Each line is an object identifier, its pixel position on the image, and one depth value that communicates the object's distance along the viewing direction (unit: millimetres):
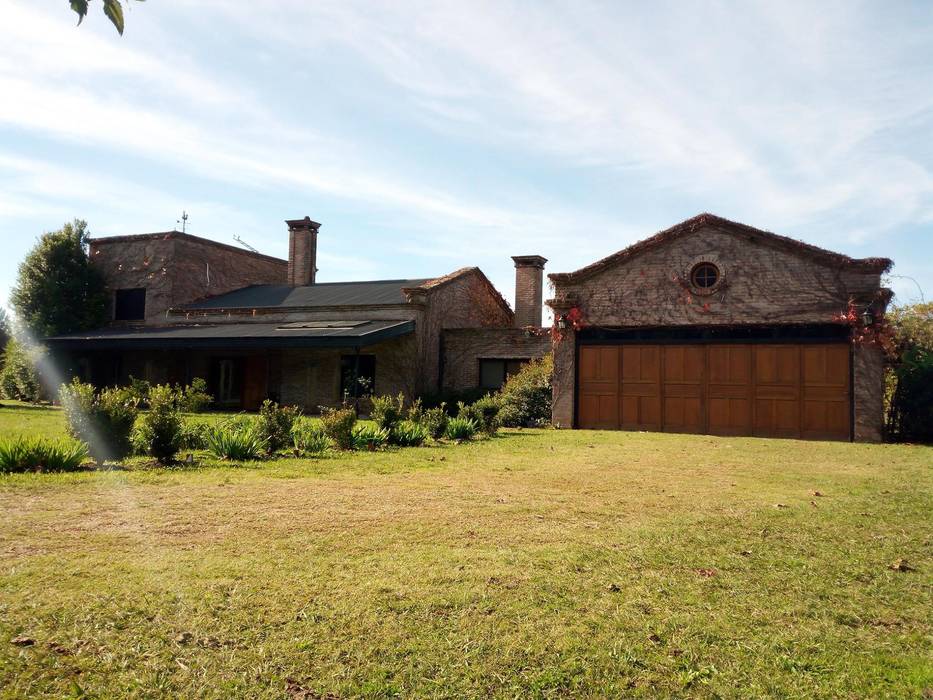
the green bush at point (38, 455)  8422
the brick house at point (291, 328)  23984
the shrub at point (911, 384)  16125
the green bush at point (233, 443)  10406
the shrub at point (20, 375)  28609
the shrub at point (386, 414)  13188
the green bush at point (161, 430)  9555
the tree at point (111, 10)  2613
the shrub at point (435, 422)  14242
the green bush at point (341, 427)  12102
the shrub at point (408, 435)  13070
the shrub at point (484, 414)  15672
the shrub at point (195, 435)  11021
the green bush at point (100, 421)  9422
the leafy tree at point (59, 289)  30016
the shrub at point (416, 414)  14934
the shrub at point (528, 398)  19359
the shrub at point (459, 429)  14391
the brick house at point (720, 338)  16578
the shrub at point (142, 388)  21719
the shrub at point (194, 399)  20250
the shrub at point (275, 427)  11258
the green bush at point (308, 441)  11461
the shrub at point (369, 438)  12461
